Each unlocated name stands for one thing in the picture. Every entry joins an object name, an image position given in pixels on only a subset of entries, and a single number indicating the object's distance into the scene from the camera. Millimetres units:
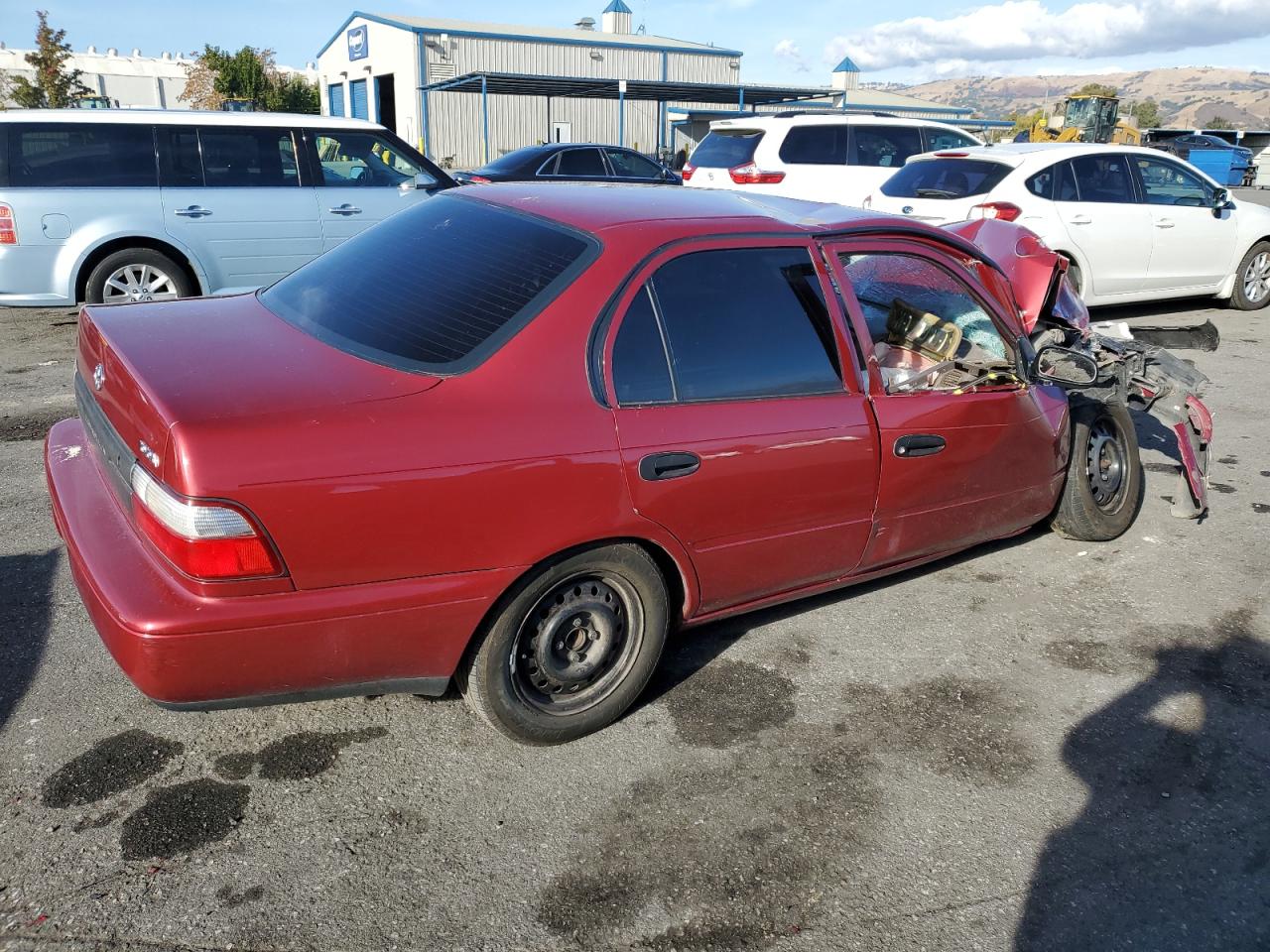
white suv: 11797
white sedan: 9070
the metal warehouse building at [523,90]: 35156
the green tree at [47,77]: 36281
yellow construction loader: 28609
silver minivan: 7438
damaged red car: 2496
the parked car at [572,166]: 13844
